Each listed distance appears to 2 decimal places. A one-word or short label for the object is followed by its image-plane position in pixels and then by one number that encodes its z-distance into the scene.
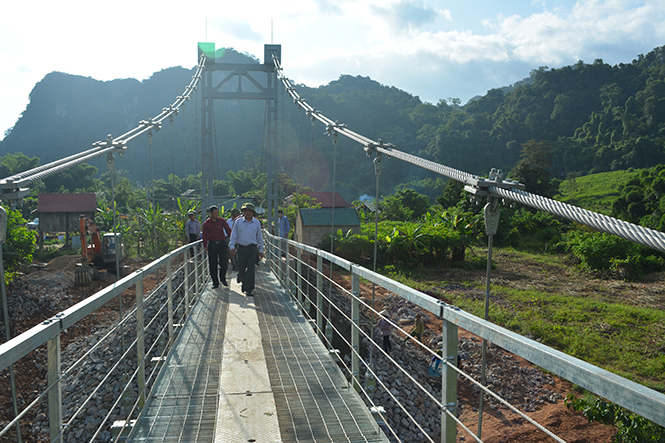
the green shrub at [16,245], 12.35
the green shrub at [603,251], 13.81
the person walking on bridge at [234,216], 8.81
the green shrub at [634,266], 13.17
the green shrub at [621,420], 4.62
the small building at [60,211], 26.34
